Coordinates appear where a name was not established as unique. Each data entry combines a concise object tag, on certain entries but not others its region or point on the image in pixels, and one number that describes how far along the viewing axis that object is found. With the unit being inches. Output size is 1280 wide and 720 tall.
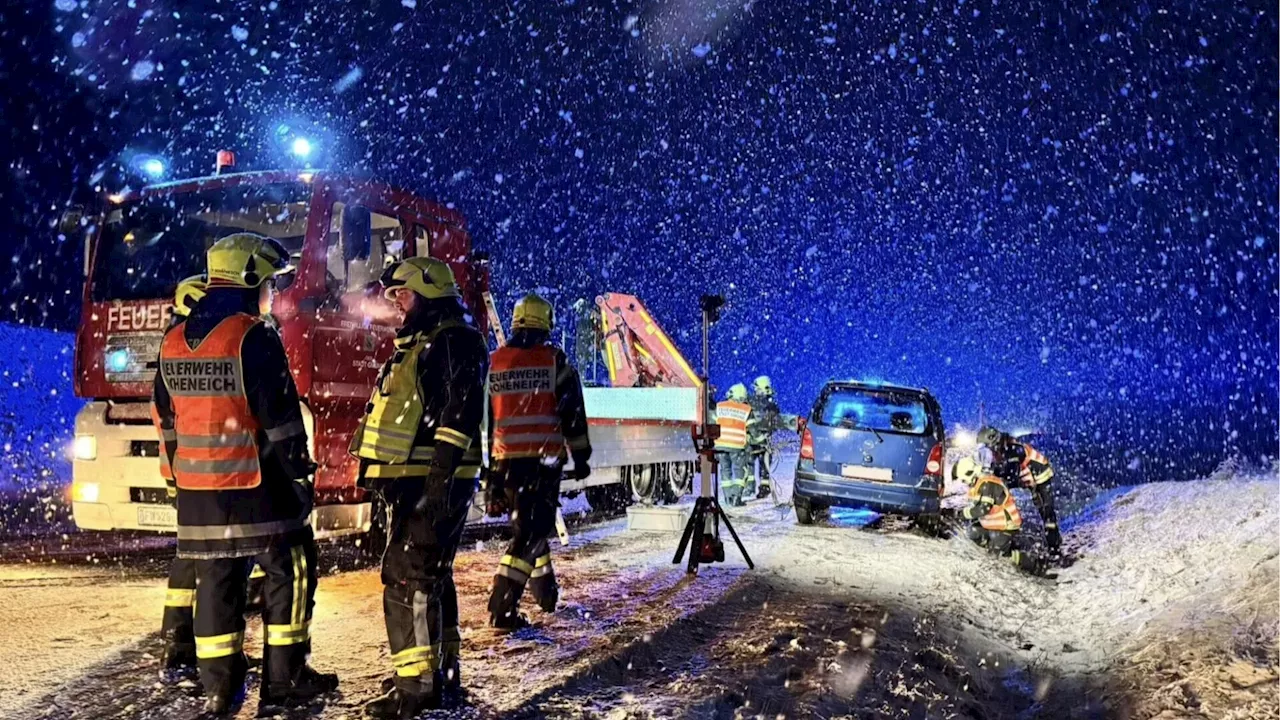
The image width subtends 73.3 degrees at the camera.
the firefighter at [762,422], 520.7
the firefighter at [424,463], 142.2
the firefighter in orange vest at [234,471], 137.7
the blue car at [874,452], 374.0
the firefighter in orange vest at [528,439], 195.0
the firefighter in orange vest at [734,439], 434.0
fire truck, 241.9
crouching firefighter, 356.5
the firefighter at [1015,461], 377.1
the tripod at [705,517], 265.9
